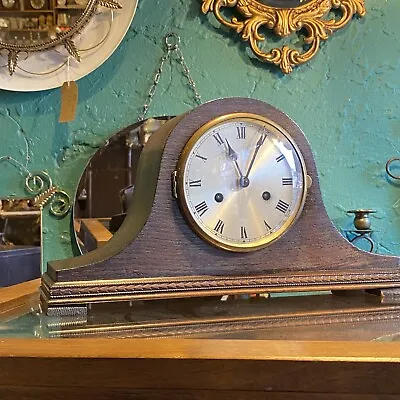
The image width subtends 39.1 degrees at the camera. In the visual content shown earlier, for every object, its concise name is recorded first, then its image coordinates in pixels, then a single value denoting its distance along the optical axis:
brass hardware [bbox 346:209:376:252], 1.17
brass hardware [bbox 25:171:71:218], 1.16
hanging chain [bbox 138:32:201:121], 1.20
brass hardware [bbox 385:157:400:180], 1.25
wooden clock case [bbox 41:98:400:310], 0.63
